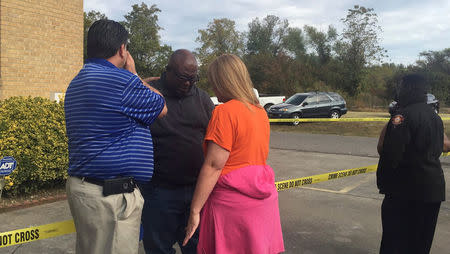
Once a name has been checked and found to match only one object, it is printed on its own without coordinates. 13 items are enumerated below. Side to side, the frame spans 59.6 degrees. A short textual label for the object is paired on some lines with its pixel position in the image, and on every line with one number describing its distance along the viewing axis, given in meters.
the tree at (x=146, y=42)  50.64
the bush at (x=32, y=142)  5.32
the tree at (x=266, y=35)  61.94
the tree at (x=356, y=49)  35.41
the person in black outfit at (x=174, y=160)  2.67
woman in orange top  2.18
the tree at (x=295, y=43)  58.62
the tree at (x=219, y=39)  54.88
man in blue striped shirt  2.00
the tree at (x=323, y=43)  53.22
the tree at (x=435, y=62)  52.78
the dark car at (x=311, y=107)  18.09
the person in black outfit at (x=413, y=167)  3.10
